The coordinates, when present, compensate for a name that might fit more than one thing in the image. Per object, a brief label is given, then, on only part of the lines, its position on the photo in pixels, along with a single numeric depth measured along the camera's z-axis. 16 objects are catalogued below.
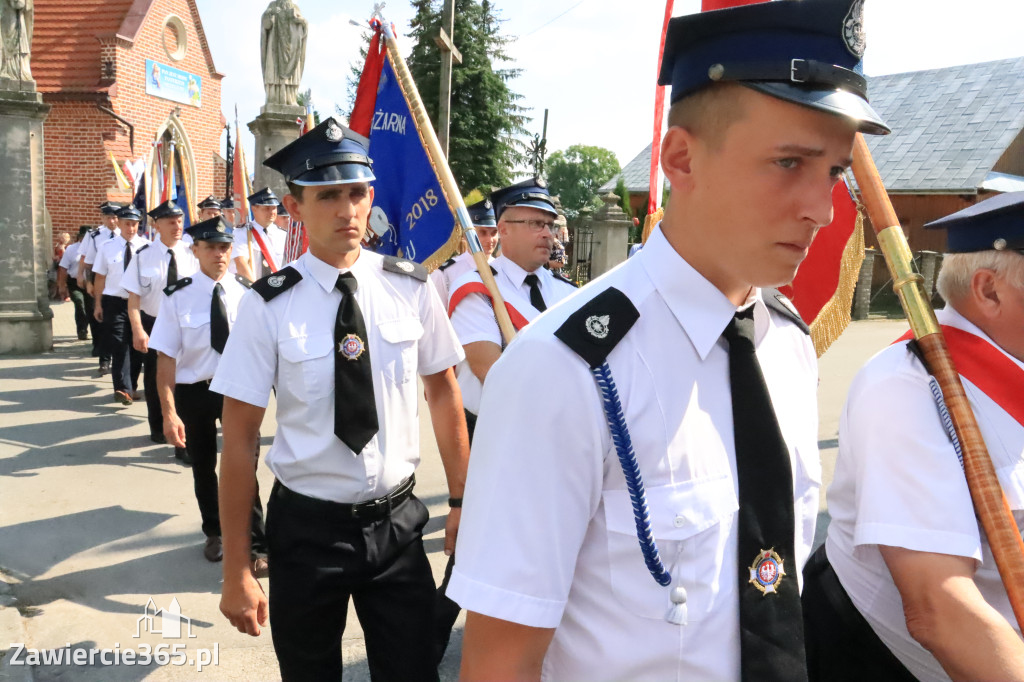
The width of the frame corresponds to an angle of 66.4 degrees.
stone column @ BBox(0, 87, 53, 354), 11.45
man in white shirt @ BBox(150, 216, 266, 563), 5.12
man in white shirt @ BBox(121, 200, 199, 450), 7.93
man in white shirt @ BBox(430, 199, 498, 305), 6.20
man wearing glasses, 4.09
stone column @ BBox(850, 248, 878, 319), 19.83
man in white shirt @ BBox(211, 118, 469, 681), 2.65
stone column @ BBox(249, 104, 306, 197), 11.60
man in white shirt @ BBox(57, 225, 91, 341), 13.69
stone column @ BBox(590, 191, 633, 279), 18.20
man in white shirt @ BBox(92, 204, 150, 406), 9.28
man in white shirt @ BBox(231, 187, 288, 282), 9.14
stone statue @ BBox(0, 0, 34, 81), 11.16
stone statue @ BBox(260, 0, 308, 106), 11.81
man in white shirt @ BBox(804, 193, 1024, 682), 1.70
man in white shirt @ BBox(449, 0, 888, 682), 1.18
